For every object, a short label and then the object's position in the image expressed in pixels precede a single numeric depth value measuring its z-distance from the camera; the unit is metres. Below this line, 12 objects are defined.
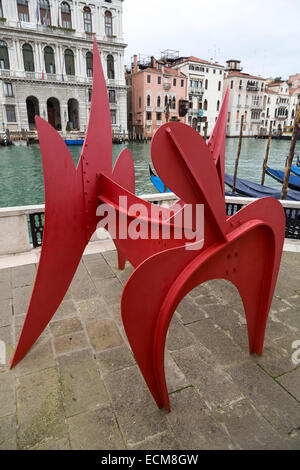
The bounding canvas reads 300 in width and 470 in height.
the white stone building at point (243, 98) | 54.03
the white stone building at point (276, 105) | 59.53
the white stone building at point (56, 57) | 33.06
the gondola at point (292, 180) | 12.22
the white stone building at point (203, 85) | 47.47
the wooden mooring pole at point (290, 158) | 8.78
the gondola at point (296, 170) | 14.25
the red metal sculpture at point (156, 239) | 1.71
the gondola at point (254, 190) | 9.83
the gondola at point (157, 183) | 11.45
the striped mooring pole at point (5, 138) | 31.73
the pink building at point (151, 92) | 43.00
